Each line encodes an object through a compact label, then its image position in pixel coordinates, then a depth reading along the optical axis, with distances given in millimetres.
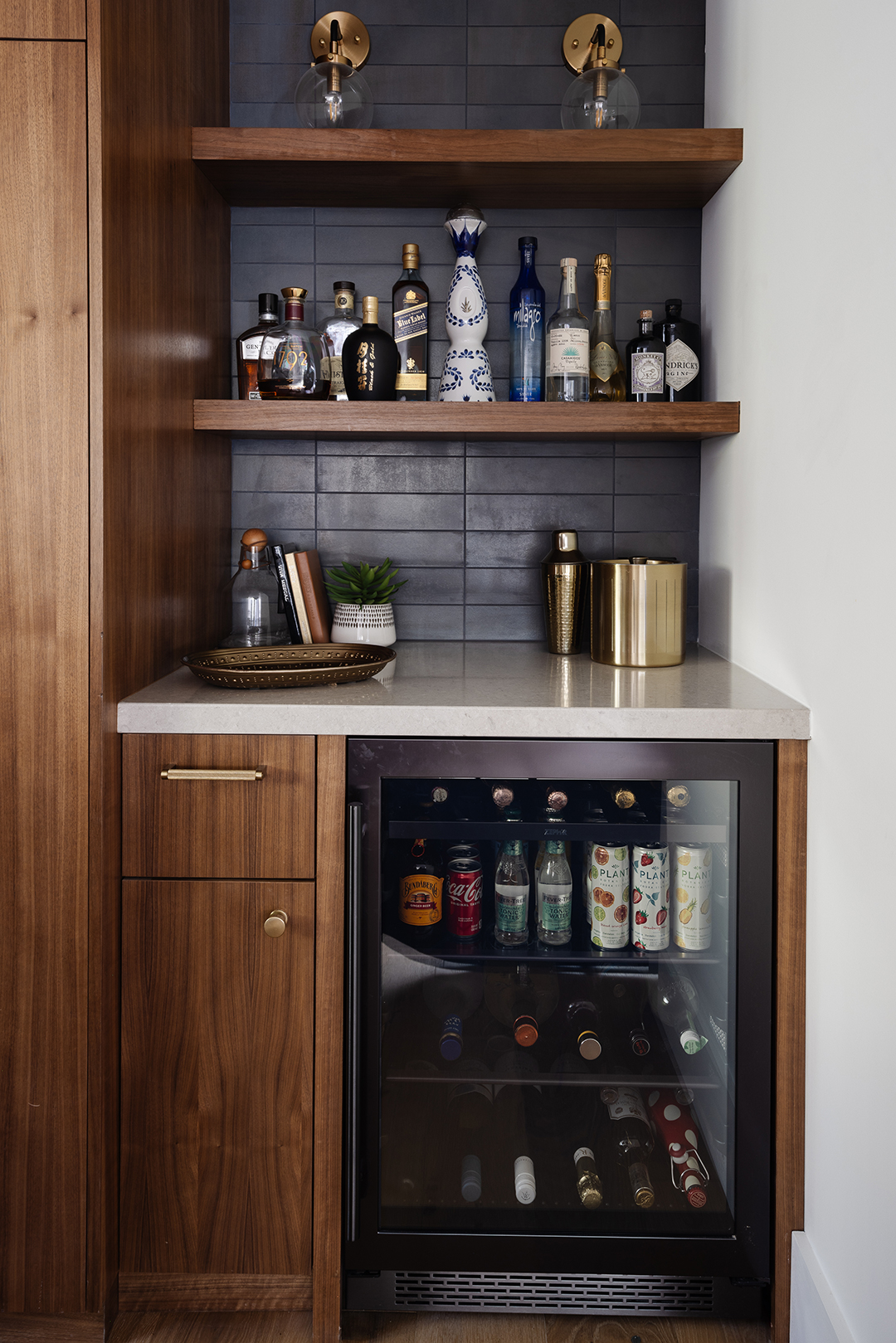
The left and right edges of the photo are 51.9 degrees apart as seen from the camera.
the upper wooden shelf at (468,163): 1663
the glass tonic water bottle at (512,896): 1455
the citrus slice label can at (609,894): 1437
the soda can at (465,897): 1448
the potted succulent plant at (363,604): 1808
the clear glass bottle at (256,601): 1795
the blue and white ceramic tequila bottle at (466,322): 1832
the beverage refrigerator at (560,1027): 1352
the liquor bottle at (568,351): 1790
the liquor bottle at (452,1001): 1428
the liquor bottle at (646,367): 1806
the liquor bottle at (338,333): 1887
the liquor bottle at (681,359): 1819
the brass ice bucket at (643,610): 1634
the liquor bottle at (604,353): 1838
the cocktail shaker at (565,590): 1849
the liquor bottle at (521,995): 1461
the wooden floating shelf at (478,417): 1683
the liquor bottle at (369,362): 1760
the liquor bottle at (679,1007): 1458
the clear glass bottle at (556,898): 1457
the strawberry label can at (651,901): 1429
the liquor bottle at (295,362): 1765
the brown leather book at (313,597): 1840
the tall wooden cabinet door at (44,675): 1240
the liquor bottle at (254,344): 1880
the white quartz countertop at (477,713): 1314
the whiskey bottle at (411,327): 1849
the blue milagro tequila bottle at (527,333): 1862
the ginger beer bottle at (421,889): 1416
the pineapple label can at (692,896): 1415
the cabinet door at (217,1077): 1365
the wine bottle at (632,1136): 1417
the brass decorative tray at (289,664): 1422
